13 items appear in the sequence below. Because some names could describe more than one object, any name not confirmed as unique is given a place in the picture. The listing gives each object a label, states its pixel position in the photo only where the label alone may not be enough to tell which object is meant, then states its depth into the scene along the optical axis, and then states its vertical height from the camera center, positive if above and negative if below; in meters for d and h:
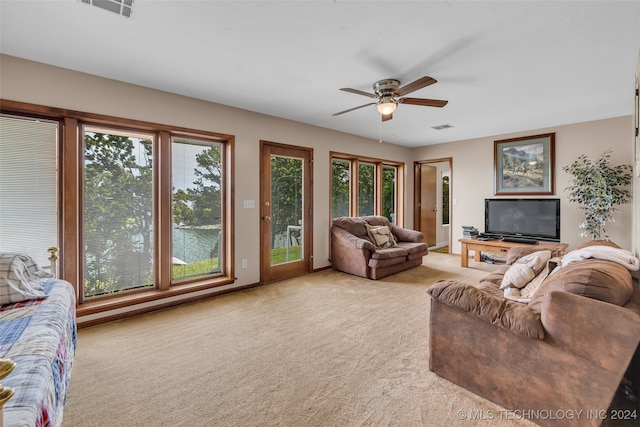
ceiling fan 2.87 +1.14
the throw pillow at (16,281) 1.66 -0.42
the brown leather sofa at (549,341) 1.34 -0.69
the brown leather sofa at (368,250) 4.42 -0.64
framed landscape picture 4.88 +0.79
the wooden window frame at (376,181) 5.30 +0.61
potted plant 4.02 +0.27
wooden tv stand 4.37 -0.57
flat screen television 4.77 -0.15
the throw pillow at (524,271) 2.40 -0.51
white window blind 2.52 +0.22
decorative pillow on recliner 4.90 -0.45
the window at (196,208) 3.50 +0.03
